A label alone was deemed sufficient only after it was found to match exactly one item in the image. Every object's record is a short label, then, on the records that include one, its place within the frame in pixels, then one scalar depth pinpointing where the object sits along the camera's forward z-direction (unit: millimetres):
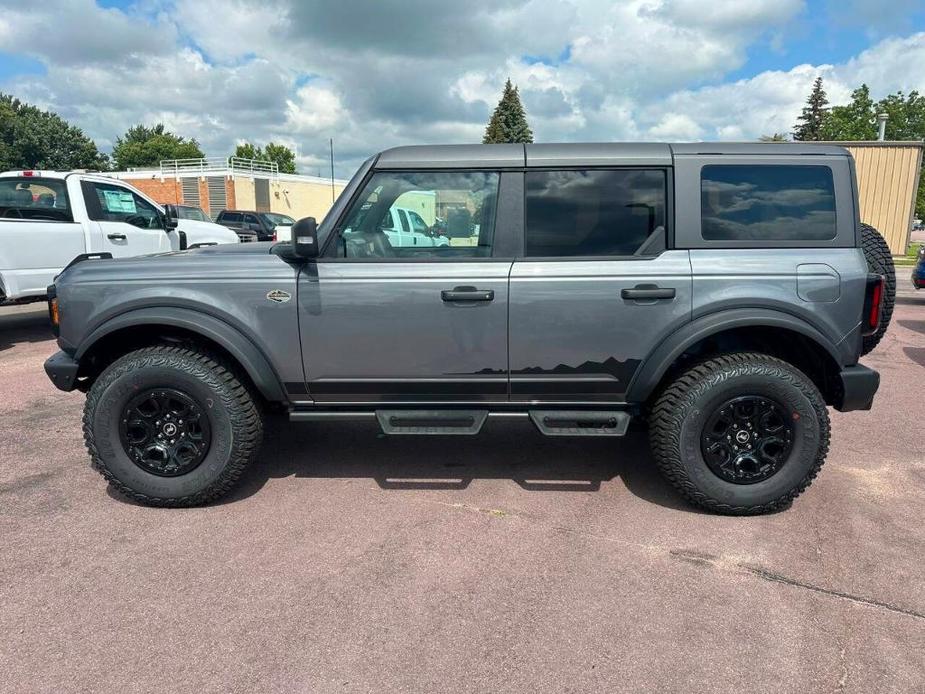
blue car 10523
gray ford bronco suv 3361
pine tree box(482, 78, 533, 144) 58781
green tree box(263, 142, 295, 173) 105681
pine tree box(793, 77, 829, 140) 57500
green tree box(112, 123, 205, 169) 93562
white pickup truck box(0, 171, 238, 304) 7496
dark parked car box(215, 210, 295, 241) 22688
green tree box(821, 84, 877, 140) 44688
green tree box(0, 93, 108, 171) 61344
